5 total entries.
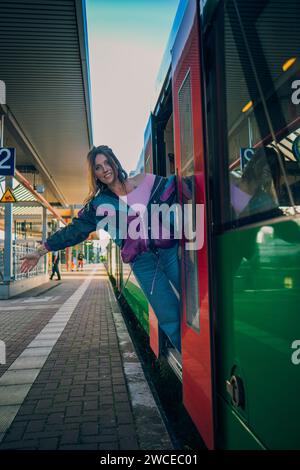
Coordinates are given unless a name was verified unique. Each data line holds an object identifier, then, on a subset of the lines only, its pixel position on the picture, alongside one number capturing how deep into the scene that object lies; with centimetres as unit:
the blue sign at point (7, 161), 897
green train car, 149
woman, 300
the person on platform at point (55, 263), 2173
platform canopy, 721
